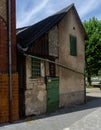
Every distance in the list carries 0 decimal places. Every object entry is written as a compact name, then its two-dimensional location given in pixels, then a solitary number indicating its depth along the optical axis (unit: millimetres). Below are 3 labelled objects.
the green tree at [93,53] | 18890
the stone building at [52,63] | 6346
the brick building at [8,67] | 5521
